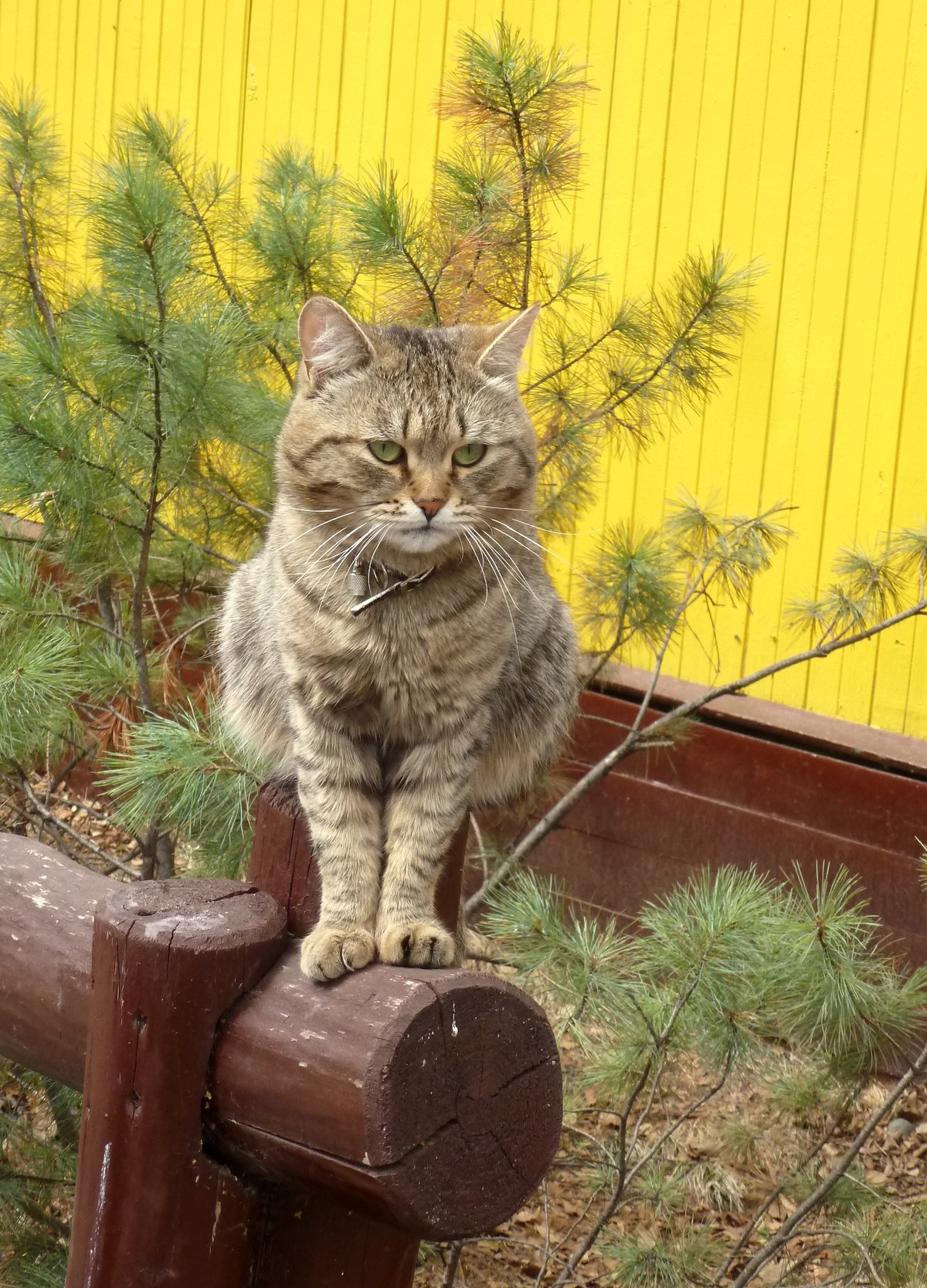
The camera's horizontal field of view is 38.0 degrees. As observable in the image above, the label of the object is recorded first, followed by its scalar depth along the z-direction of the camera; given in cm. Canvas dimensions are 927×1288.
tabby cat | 194
